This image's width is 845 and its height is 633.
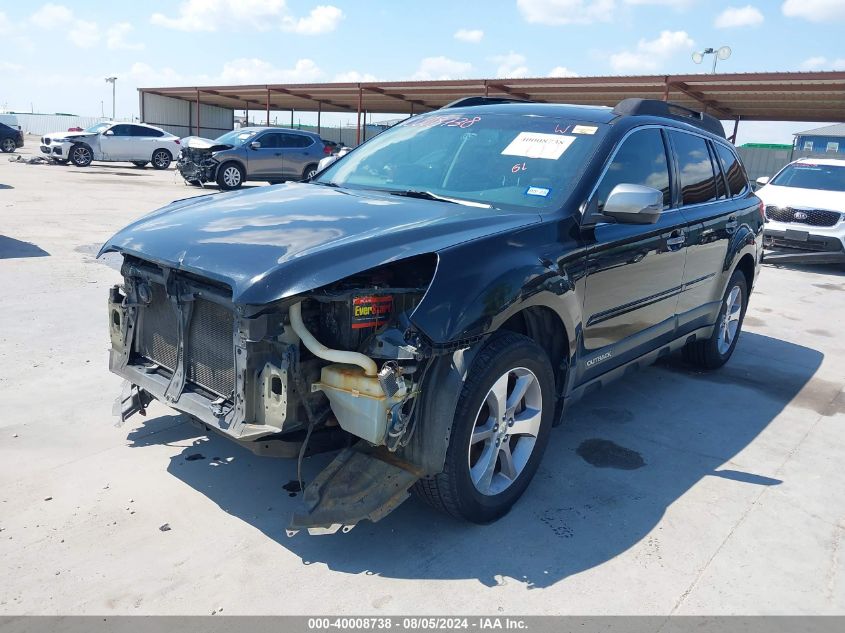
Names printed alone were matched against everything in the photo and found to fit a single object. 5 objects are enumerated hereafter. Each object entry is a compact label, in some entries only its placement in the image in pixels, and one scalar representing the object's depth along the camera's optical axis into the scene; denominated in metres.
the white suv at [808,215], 11.05
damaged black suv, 2.74
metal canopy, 18.33
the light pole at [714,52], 22.36
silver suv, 18.73
